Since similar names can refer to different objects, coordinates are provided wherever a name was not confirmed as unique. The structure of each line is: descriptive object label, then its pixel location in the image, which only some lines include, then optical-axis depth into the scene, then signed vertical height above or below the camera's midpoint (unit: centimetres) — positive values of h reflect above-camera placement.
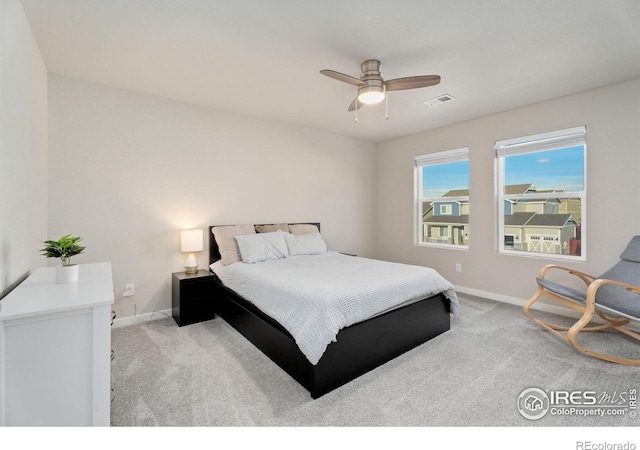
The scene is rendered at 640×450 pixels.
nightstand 316 -84
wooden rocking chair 238 -68
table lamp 336 -27
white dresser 124 -61
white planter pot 168 -30
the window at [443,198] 441 +35
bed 203 -76
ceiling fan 235 +112
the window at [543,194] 339 +33
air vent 333 +141
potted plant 168 -19
